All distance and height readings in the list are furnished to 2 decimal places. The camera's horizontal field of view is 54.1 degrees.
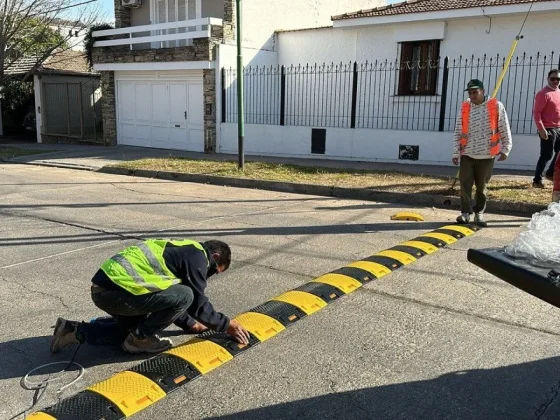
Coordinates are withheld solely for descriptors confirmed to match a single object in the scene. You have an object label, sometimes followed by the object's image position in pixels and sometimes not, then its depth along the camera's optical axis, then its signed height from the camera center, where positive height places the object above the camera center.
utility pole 11.88 +0.38
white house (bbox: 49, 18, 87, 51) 23.80 +3.78
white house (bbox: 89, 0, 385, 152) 17.31 +1.75
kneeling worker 3.43 -1.13
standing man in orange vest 7.12 -0.34
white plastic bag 2.64 -0.63
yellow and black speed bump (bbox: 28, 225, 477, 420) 3.05 -1.60
